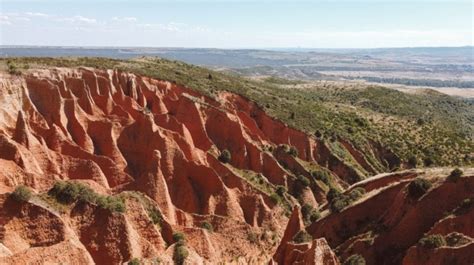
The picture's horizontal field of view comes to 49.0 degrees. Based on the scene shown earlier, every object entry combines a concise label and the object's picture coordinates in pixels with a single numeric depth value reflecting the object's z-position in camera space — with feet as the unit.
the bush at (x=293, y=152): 258.37
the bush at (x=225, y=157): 231.24
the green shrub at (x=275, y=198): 208.79
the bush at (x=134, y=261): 123.05
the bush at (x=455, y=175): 134.62
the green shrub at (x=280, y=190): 220.82
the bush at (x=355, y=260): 122.52
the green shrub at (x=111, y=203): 136.56
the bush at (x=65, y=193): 134.72
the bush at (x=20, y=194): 124.36
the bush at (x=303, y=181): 237.25
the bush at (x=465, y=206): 123.65
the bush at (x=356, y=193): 158.92
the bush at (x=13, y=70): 207.90
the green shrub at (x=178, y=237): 148.77
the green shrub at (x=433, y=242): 113.70
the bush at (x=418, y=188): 135.64
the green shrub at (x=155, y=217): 156.15
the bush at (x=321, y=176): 249.34
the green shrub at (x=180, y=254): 134.82
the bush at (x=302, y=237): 137.49
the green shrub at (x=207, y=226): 169.57
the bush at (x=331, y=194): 197.40
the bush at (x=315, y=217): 162.07
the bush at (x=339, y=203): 153.48
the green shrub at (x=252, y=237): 174.34
